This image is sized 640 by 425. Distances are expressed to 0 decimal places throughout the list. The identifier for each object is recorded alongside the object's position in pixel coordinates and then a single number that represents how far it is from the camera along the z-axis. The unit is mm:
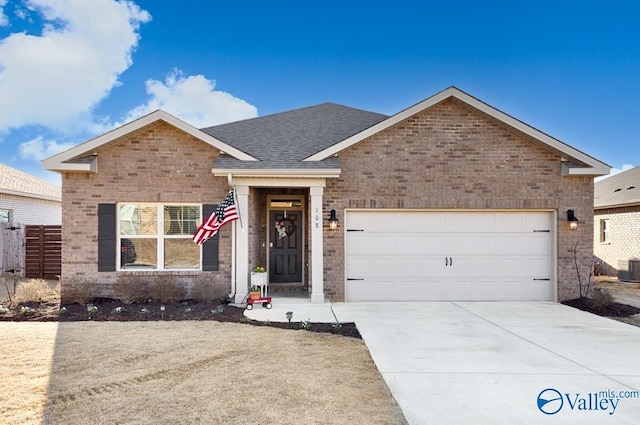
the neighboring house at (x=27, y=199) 15875
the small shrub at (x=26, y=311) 7977
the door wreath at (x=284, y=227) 11609
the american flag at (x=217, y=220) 8578
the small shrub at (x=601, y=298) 8953
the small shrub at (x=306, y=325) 6992
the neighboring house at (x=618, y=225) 15195
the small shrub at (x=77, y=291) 8938
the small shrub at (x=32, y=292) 9266
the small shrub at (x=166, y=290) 9008
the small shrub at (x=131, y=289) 8969
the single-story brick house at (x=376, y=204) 9195
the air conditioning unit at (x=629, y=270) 14000
